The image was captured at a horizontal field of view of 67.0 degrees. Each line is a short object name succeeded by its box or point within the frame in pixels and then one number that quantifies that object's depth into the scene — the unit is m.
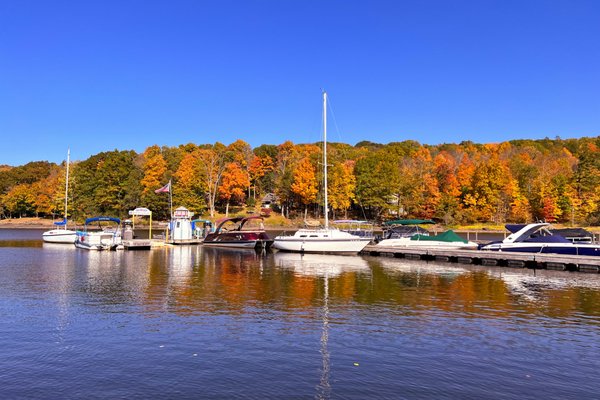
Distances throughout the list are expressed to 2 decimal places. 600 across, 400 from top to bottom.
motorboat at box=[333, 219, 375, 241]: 54.65
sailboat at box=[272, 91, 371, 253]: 48.84
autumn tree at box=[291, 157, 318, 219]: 97.06
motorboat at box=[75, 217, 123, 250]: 53.87
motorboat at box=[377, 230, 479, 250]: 47.41
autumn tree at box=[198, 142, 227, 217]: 105.38
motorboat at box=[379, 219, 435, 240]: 55.22
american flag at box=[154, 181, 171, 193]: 62.27
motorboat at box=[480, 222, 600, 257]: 37.69
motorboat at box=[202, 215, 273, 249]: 56.00
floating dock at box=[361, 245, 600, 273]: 35.34
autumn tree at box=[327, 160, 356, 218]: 97.62
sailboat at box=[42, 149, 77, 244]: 65.00
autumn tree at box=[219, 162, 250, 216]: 105.50
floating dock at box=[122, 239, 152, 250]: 55.72
